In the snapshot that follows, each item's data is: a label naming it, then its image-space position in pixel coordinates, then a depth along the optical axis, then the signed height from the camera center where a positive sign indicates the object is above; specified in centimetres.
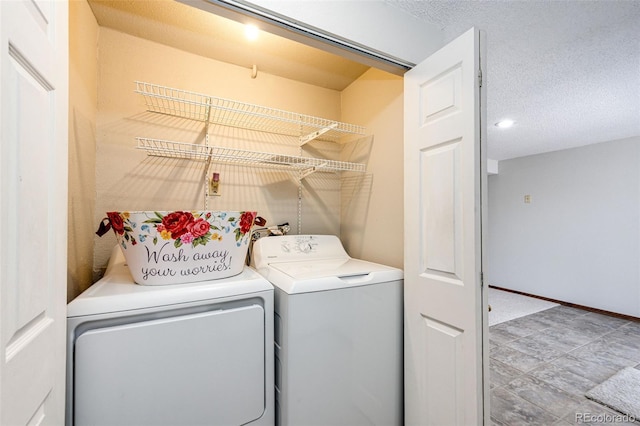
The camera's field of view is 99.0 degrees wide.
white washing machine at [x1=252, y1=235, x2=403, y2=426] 121 -63
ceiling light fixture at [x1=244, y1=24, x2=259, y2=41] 156 +105
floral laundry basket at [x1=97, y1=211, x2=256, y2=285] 109 -13
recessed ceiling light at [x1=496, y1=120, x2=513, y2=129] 324 +106
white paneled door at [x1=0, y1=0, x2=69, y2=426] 54 +1
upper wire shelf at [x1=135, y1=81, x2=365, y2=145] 168 +65
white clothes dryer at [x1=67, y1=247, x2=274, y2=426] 92 -53
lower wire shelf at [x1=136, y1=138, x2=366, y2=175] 165 +36
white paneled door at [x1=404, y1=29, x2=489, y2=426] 112 -13
